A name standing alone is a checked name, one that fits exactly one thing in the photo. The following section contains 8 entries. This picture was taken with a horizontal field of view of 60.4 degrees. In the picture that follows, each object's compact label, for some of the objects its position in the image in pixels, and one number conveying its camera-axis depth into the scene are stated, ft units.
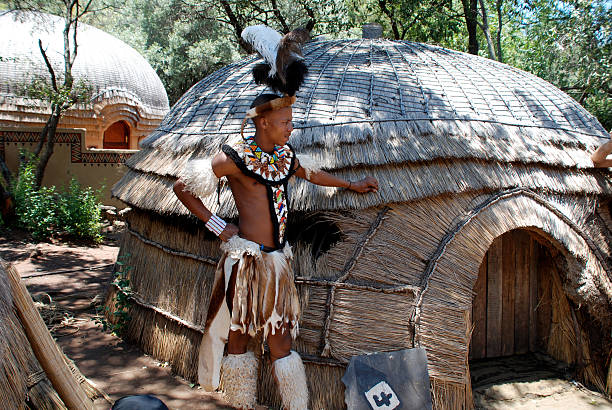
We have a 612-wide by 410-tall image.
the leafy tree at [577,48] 31.86
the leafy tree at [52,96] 35.40
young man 9.87
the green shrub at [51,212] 31.19
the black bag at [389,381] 10.82
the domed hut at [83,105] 38.22
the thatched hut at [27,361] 6.72
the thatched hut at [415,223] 11.48
